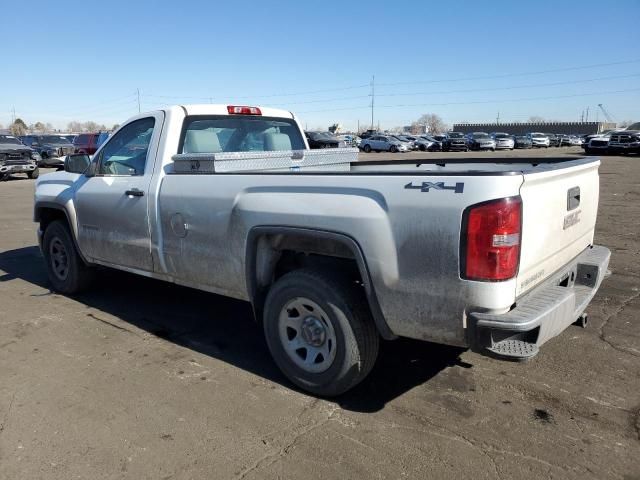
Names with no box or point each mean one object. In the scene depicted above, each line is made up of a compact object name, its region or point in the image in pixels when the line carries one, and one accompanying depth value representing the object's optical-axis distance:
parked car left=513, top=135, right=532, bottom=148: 52.53
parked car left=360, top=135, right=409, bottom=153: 44.93
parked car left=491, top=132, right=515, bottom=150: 49.31
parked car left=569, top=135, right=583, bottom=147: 58.97
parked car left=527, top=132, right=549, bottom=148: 55.21
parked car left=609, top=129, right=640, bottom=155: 32.44
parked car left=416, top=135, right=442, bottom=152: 49.34
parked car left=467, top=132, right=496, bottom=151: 46.25
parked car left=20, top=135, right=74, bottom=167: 28.50
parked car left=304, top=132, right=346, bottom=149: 36.97
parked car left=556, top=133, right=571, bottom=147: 59.41
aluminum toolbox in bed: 4.18
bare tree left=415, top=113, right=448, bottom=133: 180.38
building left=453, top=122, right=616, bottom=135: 98.19
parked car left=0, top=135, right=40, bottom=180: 22.12
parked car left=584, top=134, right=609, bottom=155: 34.22
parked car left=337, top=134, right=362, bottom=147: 51.00
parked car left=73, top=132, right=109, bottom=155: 25.59
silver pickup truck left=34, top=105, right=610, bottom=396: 2.84
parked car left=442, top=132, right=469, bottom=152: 45.44
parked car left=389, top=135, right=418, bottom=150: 47.48
